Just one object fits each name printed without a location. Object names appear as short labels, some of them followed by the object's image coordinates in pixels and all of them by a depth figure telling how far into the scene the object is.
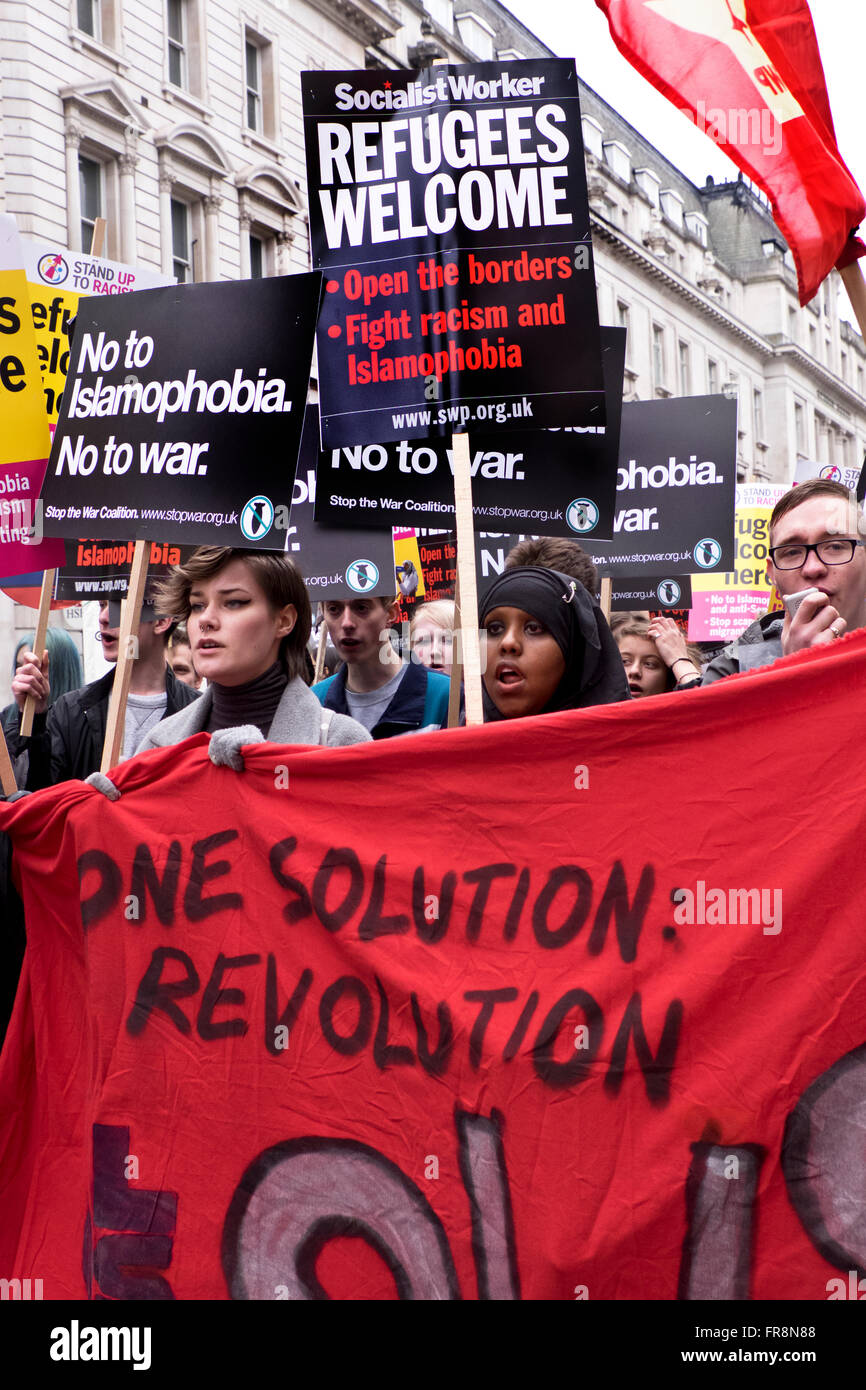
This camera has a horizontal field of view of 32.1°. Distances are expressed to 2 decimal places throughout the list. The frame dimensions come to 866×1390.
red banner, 2.56
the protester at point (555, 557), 4.20
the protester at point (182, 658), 5.87
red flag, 3.15
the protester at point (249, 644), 3.37
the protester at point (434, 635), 5.86
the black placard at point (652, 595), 7.87
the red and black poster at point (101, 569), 5.51
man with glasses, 3.42
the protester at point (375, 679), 4.64
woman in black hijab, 3.31
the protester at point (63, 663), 5.02
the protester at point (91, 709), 3.86
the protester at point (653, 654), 5.50
